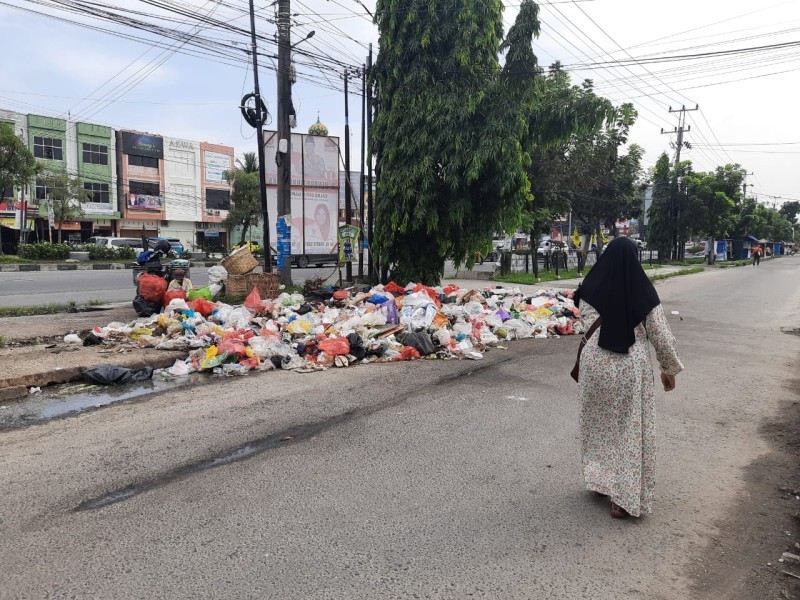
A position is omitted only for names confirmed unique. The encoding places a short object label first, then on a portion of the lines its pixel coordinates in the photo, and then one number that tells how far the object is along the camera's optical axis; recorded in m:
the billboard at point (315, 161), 14.34
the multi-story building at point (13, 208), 35.03
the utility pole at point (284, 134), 12.21
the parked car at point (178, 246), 34.72
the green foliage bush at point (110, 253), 29.55
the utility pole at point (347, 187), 14.56
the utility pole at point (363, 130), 14.20
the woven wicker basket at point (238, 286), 11.91
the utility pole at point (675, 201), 43.69
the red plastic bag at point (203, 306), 9.66
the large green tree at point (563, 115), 11.97
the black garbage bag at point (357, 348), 7.88
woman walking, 3.22
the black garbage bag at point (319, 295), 11.69
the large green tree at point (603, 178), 24.45
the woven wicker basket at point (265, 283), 11.87
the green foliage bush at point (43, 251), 27.86
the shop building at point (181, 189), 44.19
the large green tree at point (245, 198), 38.91
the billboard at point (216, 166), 46.91
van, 33.03
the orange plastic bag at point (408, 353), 8.07
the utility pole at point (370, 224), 13.47
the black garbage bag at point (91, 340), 8.30
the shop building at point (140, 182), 41.44
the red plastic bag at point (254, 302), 10.09
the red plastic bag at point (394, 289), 11.63
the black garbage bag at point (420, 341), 8.29
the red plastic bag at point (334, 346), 7.70
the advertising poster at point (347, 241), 13.65
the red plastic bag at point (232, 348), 7.48
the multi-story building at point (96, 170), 39.19
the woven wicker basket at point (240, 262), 12.19
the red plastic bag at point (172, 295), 10.20
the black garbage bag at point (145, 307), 10.11
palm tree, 44.93
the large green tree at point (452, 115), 11.58
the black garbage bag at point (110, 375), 6.57
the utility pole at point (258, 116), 12.64
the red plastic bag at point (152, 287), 10.13
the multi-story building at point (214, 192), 46.91
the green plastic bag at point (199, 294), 10.77
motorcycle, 10.93
